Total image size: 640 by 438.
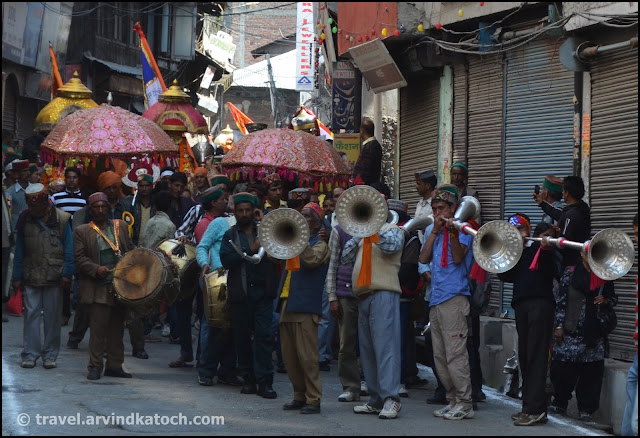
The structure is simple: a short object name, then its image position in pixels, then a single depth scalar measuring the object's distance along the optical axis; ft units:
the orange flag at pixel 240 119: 96.32
